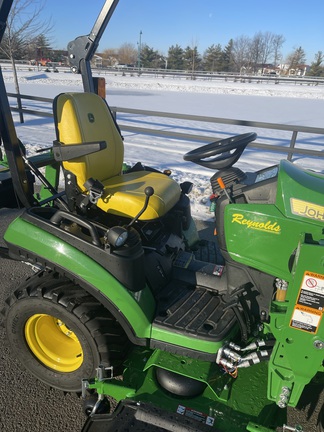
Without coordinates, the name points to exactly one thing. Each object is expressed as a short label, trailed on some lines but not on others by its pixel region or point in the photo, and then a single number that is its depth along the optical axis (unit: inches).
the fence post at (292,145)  245.9
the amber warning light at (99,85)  125.7
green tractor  62.2
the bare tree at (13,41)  449.1
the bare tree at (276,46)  2728.8
